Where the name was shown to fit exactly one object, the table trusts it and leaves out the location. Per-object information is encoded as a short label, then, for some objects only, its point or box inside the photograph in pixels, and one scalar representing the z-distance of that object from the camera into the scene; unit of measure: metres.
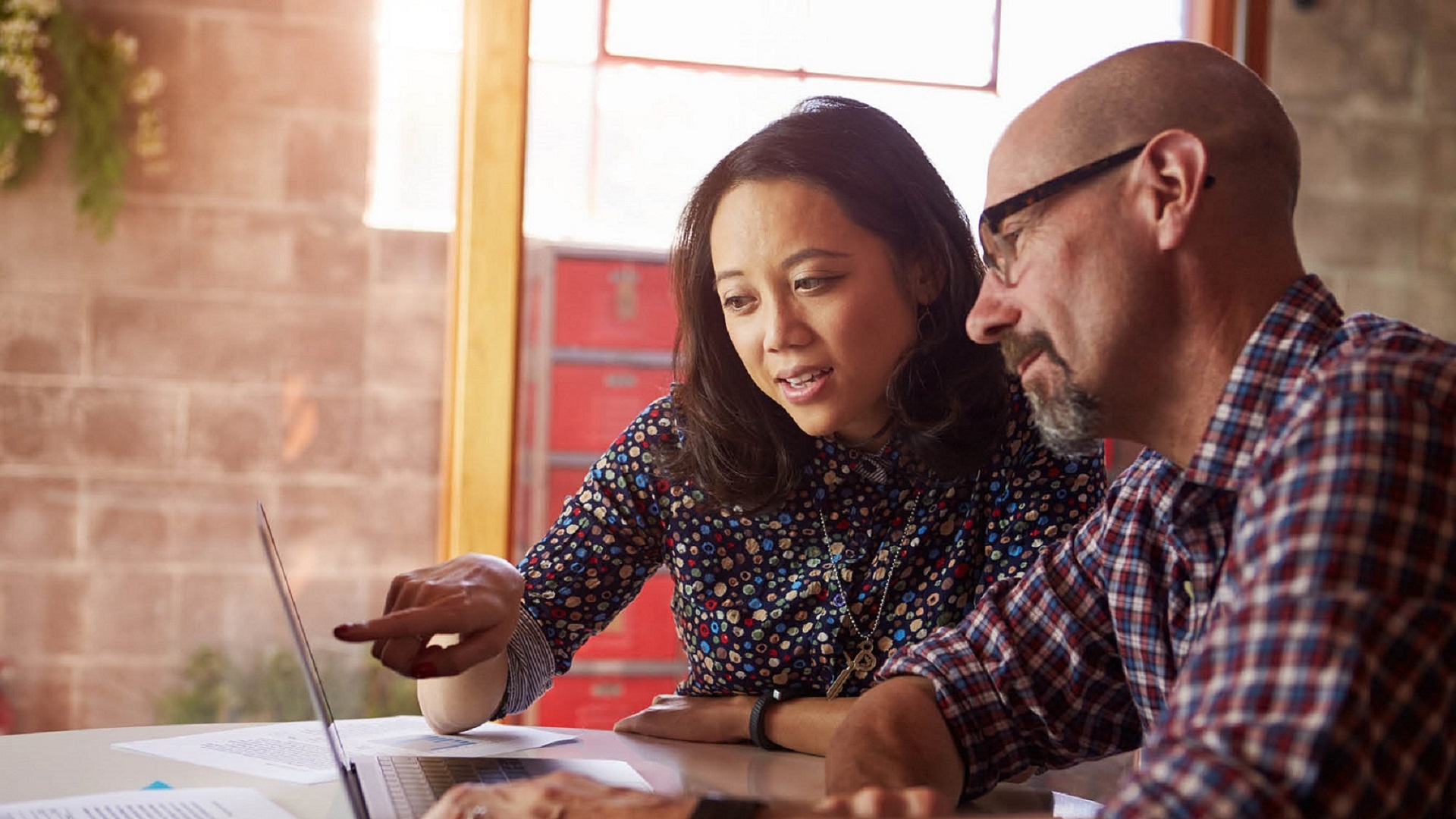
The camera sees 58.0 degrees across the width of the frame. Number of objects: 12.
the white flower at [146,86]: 2.99
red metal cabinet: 3.12
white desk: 1.13
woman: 1.52
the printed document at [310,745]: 1.23
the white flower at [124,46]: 2.98
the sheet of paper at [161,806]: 1.02
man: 0.67
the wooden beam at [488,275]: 3.04
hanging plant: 2.90
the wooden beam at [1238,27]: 3.38
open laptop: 0.93
